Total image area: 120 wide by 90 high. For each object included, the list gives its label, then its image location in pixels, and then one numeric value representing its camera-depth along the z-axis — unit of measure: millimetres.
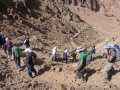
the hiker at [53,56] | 13761
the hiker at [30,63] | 9166
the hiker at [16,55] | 10008
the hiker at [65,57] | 14669
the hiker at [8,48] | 11656
